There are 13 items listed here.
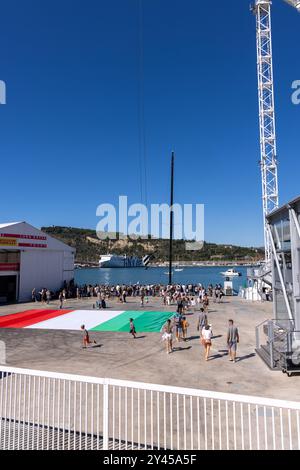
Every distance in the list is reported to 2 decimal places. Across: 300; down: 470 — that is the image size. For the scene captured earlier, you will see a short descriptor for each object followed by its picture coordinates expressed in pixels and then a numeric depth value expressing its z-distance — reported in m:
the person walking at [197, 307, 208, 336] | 15.45
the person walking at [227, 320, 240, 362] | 12.83
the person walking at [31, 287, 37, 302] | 32.04
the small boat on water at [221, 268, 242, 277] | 130.57
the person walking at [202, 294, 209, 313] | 24.09
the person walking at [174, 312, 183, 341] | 16.33
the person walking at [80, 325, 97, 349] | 15.25
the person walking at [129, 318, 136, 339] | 16.98
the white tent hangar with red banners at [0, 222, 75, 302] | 30.75
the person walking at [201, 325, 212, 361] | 13.11
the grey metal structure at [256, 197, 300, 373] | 11.59
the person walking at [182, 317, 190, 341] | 16.55
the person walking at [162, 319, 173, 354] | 14.20
